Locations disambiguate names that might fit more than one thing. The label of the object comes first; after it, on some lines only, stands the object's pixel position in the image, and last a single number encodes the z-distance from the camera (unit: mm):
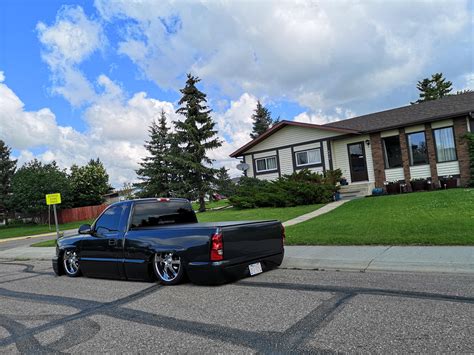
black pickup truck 6742
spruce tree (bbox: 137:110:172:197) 34575
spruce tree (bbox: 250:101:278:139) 57125
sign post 17562
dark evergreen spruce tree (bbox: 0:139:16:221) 49050
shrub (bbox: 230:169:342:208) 20109
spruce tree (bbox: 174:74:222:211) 27344
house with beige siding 20703
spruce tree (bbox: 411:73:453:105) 51750
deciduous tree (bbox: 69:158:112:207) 53156
